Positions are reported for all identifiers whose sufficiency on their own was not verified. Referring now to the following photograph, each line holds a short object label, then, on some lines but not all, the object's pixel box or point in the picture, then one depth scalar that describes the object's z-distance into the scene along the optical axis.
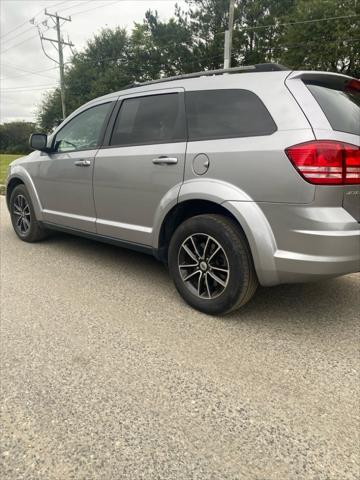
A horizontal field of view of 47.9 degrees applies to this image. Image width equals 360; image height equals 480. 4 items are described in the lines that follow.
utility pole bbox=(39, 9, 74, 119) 33.69
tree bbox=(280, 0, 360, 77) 24.62
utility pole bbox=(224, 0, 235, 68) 13.93
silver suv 2.59
